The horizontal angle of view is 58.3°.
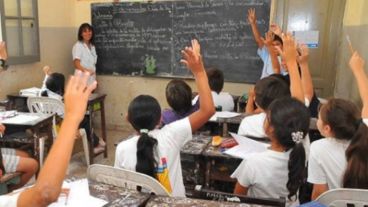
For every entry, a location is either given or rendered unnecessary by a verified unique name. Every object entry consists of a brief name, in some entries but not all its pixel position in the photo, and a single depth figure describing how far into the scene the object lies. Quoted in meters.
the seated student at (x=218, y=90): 3.01
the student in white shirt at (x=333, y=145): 1.44
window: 3.62
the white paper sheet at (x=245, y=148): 1.72
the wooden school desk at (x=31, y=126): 2.57
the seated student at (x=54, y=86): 3.44
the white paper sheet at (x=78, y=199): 1.11
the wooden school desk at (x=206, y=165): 1.84
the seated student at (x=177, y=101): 2.19
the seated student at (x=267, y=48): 3.34
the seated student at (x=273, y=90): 1.99
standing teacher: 4.54
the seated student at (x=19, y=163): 2.24
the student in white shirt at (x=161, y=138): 1.49
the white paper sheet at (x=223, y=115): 2.48
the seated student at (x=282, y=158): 1.42
